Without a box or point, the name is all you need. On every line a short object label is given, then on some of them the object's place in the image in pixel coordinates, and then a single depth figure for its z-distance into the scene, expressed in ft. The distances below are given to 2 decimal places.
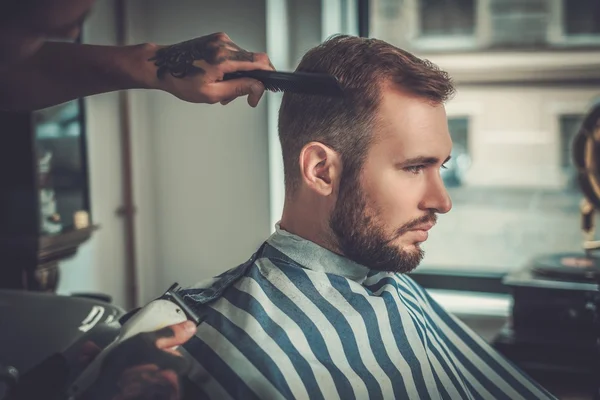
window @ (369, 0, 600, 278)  11.77
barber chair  4.38
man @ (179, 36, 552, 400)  4.09
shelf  8.71
